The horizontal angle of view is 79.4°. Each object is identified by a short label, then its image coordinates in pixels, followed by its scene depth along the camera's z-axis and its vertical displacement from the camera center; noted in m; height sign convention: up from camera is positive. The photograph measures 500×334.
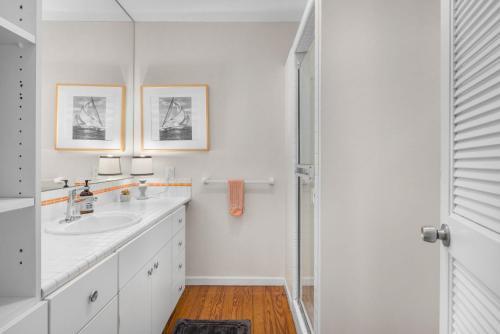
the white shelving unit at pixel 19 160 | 0.78 +0.01
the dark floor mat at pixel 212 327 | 2.04 -1.12
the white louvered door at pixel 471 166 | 0.64 +0.00
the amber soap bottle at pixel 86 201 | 1.83 -0.21
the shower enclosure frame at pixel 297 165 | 1.37 +0.01
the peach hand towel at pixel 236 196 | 2.72 -0.27
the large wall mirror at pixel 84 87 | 1.68 +0.54
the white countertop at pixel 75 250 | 0.92 -0.32
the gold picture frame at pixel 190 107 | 2.74 +0.54
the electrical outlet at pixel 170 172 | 2.77 -0.05
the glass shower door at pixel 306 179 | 1.74 -0.08
